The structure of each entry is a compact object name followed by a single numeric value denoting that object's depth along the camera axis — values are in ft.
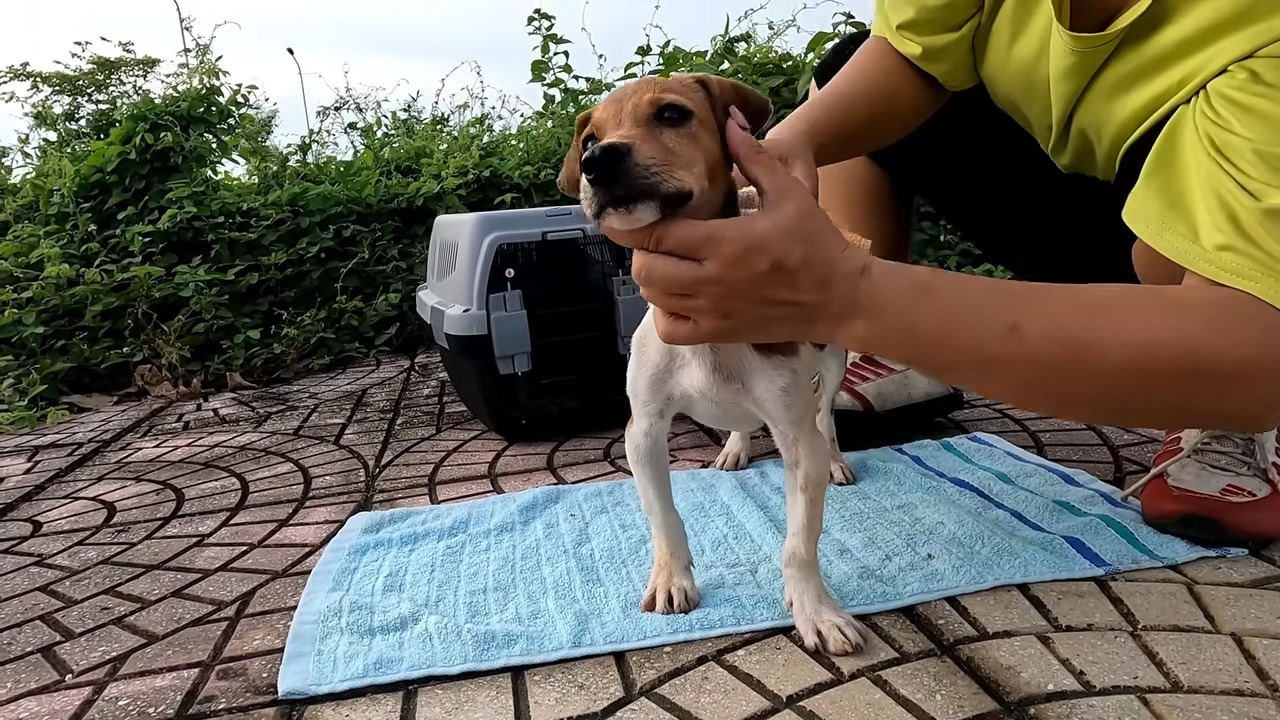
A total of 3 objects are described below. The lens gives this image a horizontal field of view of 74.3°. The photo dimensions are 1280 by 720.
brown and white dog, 1.92
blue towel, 2.09
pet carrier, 3.54
